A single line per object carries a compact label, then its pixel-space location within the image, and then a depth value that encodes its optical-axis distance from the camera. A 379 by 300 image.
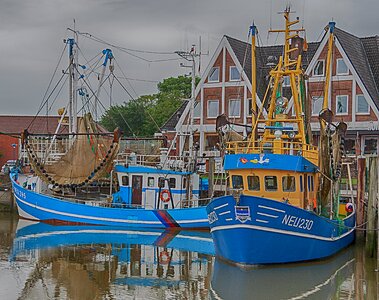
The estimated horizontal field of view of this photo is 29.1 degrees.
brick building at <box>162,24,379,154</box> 38.88
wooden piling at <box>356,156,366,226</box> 28.34
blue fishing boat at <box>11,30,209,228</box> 33.84
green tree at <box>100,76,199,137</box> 68.62
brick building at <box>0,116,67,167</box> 59.22
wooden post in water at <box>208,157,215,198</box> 33.22
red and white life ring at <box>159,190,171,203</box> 34.06
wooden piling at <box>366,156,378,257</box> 24.55
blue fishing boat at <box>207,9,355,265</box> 21.16
